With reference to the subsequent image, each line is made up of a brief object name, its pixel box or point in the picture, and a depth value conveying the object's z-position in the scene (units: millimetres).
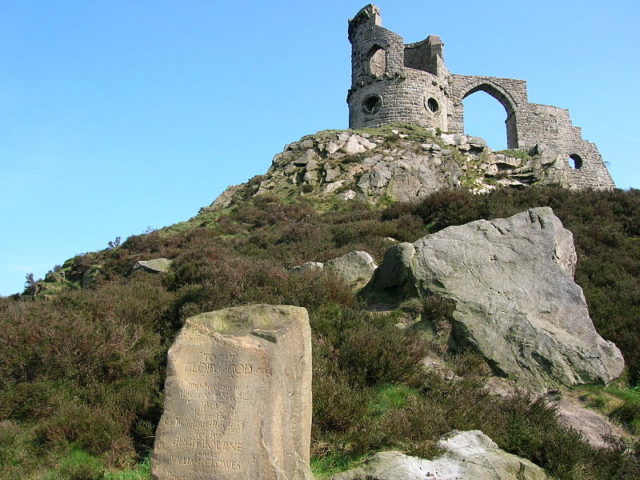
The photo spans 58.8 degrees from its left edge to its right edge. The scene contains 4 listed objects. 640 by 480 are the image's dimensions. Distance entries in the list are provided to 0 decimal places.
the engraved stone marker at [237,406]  4812
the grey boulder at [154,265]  14641
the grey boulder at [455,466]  5031
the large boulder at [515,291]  8148
